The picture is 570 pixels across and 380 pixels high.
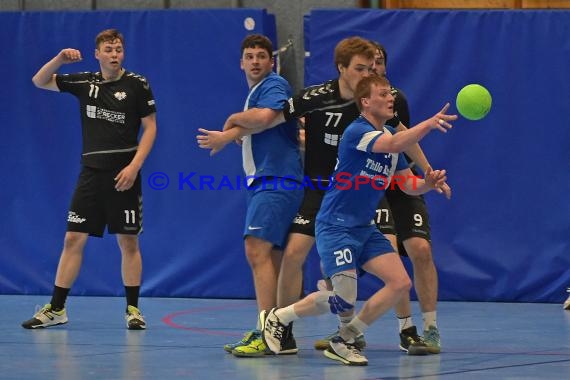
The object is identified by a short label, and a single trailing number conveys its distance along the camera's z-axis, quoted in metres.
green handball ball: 14.00
